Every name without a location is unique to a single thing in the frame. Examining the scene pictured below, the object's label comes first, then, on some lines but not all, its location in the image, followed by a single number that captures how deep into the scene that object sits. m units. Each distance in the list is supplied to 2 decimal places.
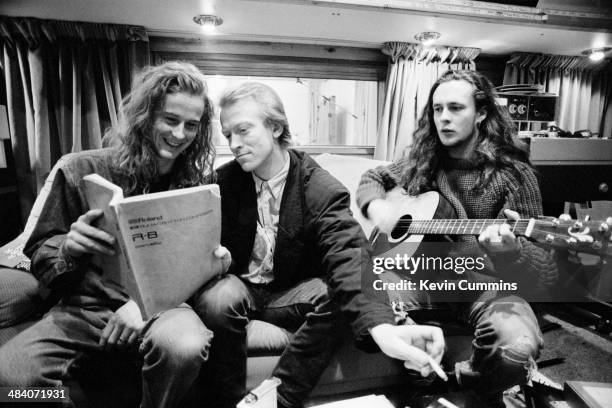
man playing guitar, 1.01
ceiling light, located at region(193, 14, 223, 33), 1.92
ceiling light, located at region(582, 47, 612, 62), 2.51
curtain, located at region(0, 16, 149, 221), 2.01
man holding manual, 0.82
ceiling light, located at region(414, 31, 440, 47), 2.21
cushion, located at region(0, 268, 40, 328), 0.96
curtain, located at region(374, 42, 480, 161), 2.46
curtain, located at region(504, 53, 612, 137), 2.69
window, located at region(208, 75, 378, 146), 3.30
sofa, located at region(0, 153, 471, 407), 0.96
